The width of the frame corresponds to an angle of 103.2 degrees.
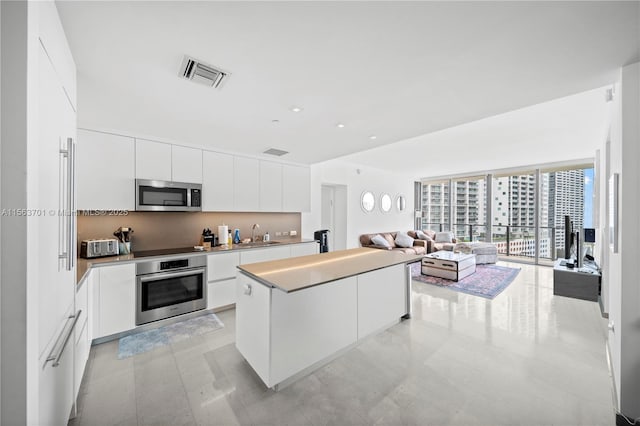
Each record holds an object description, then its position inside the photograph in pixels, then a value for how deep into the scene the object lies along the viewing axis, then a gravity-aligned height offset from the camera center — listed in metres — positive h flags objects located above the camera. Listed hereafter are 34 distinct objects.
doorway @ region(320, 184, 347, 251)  6.34 -0.06
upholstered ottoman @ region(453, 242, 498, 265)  6.39 -0.97
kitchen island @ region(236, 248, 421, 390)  1.93 -0.87
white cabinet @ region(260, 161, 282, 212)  4.31 +0.43
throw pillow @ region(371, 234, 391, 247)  6.46 -0.75
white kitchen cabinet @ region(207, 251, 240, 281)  3.38 -0.74
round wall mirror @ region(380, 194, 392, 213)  7.51 +0.28
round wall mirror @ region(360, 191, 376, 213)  6.83 +0.30
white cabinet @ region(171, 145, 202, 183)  3.41 +0.64
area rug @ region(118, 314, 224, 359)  2.59 -1.40
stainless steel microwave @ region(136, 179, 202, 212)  3.13 +0.19
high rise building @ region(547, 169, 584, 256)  6.41 +0.37
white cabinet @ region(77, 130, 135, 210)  2.80 +0.45
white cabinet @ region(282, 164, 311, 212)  4.66 +0.44
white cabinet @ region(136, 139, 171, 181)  3.14 +0.65
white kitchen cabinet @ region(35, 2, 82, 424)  0.92 -0.09
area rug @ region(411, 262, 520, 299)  4.32 -1.32
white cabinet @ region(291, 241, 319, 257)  4.35 -0.66
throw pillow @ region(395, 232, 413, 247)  7.00 -0.80
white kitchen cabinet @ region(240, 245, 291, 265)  3.72 -0.66
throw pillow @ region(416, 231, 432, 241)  7.62 -0.72
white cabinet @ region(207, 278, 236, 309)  3.37 -1.12
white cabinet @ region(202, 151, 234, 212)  3.68 +0.44
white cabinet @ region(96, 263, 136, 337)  2.65 -0.95
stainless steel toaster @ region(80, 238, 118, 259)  2.79 -0.42
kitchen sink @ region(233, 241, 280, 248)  3.84 -0.53
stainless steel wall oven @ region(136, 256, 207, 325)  2.88 -0.93
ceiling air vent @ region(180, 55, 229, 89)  1.70 +0.99
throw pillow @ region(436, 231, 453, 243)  7.75 -0.76
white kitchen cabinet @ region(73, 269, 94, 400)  1.79 -0.97
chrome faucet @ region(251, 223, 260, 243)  4.48 -0.34
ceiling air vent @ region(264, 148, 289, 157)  3.89 +0.94
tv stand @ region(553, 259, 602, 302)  3.86 -1.08
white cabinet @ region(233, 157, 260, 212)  3.99 +0.44
